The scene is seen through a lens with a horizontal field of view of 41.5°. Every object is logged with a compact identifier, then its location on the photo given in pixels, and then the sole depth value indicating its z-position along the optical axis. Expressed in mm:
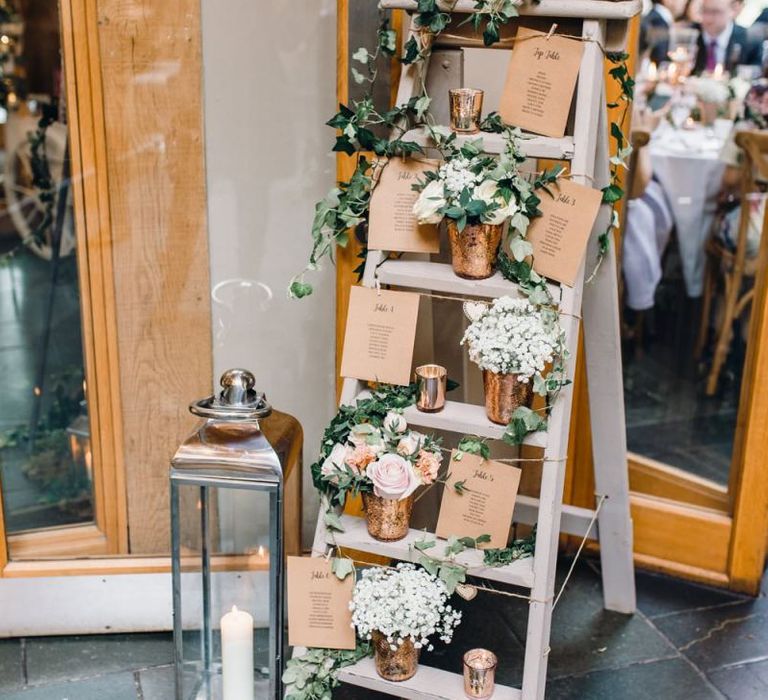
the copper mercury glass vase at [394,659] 1950
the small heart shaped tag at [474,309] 1921
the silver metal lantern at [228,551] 2014
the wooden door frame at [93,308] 2330
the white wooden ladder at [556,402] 1846
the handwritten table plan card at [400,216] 1957
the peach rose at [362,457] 1921
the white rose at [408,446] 1921
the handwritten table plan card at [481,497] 1922
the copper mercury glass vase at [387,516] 1952
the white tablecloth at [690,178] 3740
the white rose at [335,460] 1964
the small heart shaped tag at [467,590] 1926
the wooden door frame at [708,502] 2699
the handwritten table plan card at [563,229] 1859
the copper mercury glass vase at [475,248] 1885
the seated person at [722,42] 3709
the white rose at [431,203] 1869
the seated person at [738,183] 3586
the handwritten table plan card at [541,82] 1857
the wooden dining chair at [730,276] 3518
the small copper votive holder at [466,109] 1914
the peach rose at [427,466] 1922
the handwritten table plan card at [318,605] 1985
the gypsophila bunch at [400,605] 1895
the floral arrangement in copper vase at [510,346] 1856
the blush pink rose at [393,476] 1878
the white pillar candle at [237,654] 2109
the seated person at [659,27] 3846
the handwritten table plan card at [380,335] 1941
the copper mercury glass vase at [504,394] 1900
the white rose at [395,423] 1933
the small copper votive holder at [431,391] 1951
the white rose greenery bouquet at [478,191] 1847
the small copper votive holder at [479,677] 1941
